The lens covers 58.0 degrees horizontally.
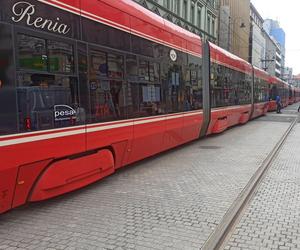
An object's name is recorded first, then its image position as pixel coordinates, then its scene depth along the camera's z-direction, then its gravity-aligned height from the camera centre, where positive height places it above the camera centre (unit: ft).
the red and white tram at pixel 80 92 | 10.87 +0.60
